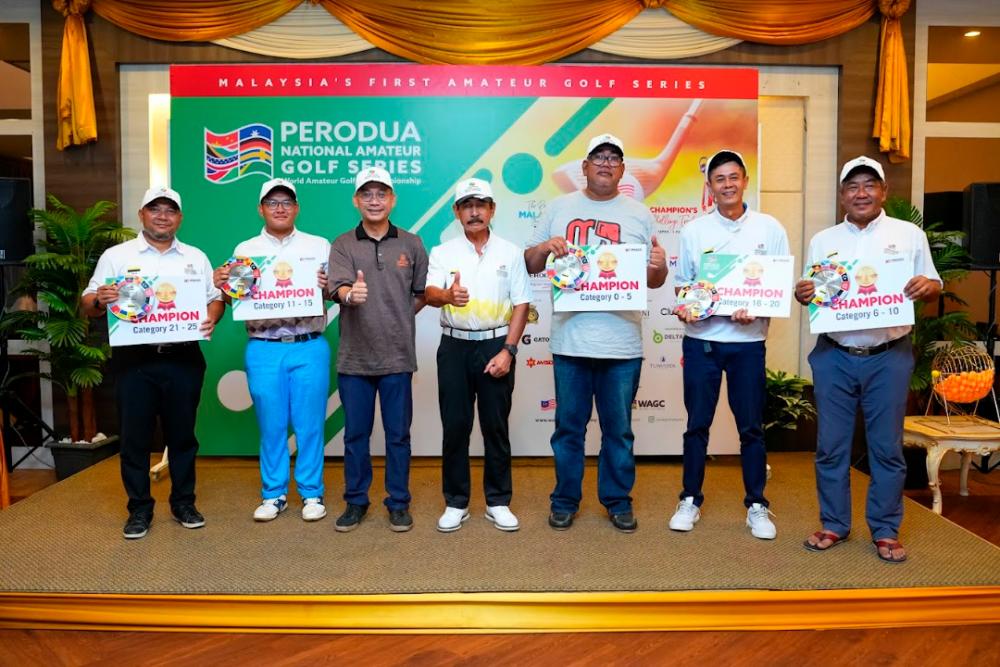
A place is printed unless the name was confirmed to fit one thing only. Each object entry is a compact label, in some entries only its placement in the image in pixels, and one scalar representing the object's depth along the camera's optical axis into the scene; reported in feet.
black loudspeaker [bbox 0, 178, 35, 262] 14.71
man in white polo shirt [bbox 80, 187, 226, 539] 10.87
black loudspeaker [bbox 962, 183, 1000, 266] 14.64
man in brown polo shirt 11.00
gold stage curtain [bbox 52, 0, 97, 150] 15.98
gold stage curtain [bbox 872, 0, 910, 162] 16.33
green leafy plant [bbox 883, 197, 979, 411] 14.47
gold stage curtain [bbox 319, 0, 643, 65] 16.06
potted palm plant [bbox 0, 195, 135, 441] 14.61
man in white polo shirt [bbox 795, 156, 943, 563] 10.00
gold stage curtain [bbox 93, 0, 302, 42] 16.12
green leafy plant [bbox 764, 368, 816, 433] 15.65
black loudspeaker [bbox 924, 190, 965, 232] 15.99
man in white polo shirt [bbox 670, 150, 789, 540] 10.67
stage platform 9.04
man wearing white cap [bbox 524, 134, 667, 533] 10.78
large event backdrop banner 15.19
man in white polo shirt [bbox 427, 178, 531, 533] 10.75
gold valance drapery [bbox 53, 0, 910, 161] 16.06
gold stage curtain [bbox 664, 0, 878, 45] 16.33
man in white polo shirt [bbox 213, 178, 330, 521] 11.32
